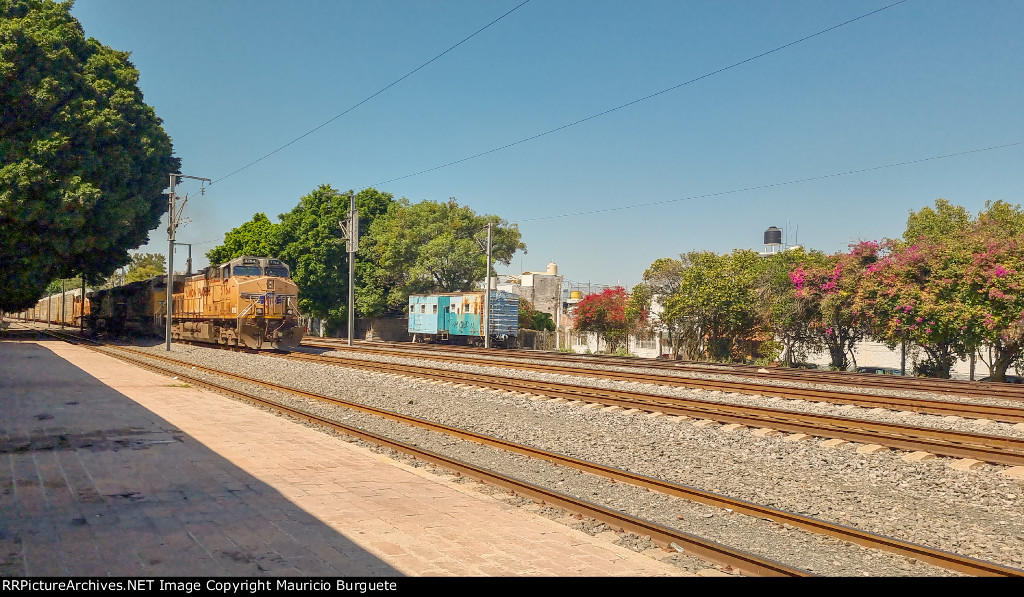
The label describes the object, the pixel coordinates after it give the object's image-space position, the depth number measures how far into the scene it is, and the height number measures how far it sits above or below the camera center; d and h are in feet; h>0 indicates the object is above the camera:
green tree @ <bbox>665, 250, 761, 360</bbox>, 106.52 +3.68
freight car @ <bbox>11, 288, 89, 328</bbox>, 192.75 +4.88
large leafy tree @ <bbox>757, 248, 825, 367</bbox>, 101.81 +1.88
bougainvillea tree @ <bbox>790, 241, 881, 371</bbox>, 92.48 +4.20
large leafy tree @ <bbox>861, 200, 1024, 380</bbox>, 73.26 +3.68
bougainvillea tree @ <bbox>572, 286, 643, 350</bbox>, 130.00 +1.82
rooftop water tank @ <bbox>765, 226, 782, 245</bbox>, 249.75 +34.01
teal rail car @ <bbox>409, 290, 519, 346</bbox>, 131.13 +1.52
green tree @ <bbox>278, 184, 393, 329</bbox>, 173.78 +17.20
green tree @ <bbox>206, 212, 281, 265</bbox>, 204.54 +27.55
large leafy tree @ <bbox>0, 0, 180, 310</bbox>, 100.58 +27.61
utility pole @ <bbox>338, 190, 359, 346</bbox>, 125.99 +17.54
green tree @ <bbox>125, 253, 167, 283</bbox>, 349.20 +32.87
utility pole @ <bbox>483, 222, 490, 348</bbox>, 122.52 +1.43
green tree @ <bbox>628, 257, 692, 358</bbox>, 114.73 +5.59
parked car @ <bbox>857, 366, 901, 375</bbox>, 98.51 -6.53
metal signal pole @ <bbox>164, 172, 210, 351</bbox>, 104.63 +16.00
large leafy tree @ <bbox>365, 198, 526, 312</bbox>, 161.79 +18.73
